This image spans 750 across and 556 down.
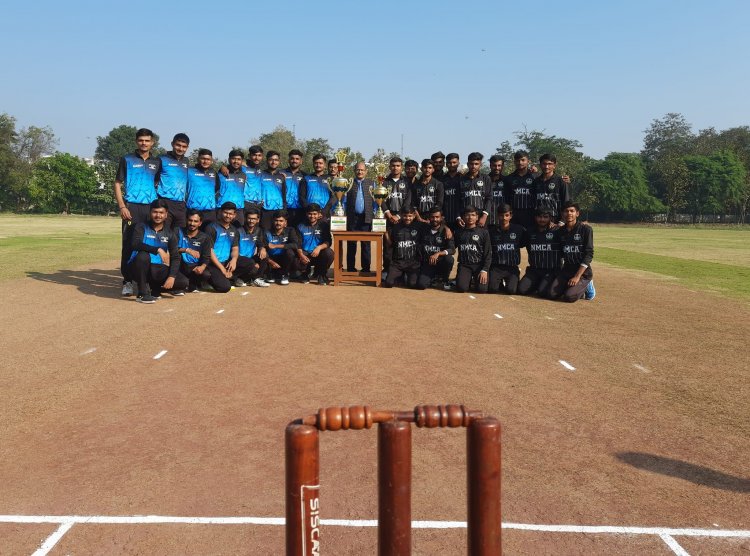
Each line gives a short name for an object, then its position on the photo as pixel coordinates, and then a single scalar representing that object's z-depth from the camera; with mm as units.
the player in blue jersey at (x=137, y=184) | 9078
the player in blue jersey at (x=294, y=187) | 11359
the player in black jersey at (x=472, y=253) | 10289
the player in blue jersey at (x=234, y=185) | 10380
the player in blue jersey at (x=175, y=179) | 9352
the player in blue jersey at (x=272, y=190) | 11016
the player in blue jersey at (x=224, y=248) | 9852
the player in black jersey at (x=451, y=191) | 10984
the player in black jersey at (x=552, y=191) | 10289
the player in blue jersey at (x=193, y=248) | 9602
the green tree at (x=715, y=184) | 64438
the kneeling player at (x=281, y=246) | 11125
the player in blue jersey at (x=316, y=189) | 11461
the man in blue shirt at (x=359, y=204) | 11586
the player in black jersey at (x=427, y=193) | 11023
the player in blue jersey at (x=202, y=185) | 9797
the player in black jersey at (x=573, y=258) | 9500
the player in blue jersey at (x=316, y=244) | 11164
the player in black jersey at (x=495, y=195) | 10922
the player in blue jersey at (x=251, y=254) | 10516
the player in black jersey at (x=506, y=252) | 10328
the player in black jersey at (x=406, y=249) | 10922
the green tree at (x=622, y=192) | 67250
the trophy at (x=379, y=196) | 10742
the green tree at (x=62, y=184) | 68312
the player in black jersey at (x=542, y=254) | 10000
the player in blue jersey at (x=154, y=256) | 8773
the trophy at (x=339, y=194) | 10852
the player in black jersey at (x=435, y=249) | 10680
